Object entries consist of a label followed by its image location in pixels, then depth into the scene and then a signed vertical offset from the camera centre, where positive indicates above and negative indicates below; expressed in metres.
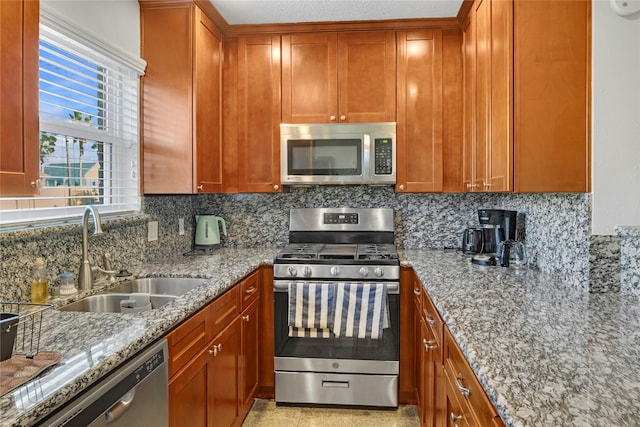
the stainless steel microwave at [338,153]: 2.76 +0.36
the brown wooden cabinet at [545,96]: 1.66 +0.45
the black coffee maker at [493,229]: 2.38 -0.13
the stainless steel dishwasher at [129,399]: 0.97 -0.50
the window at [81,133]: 1.77 +0.36
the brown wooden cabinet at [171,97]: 2.43 +0.65
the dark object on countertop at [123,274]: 2.04 -0.33
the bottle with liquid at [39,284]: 1.57 -0.29
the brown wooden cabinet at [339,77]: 2.80 +0.87
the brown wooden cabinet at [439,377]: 1.11 -0.59
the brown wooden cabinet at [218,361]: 1.51 -0.67
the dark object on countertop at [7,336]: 0.96 -0.30
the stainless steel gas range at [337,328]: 2.42 -0.70
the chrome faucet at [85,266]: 1.77 -0.25
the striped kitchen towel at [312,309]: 2.43 -0.59
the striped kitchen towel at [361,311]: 2.40 -0.59
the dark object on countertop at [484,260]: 2.34 -0.29
